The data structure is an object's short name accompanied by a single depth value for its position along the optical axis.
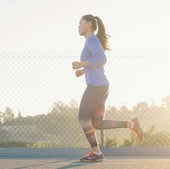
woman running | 6.83
